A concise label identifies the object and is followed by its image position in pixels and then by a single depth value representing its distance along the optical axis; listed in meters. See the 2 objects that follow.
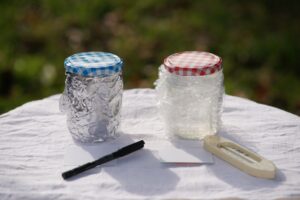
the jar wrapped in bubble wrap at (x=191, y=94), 0.98
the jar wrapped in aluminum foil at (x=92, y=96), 0.97
